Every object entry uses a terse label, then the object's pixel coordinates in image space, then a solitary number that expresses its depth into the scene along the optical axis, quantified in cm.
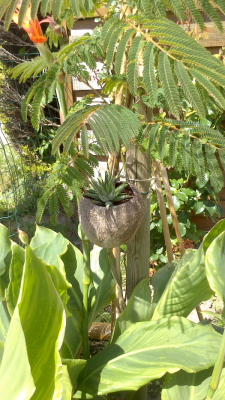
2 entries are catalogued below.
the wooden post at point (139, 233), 140
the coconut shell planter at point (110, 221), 113
